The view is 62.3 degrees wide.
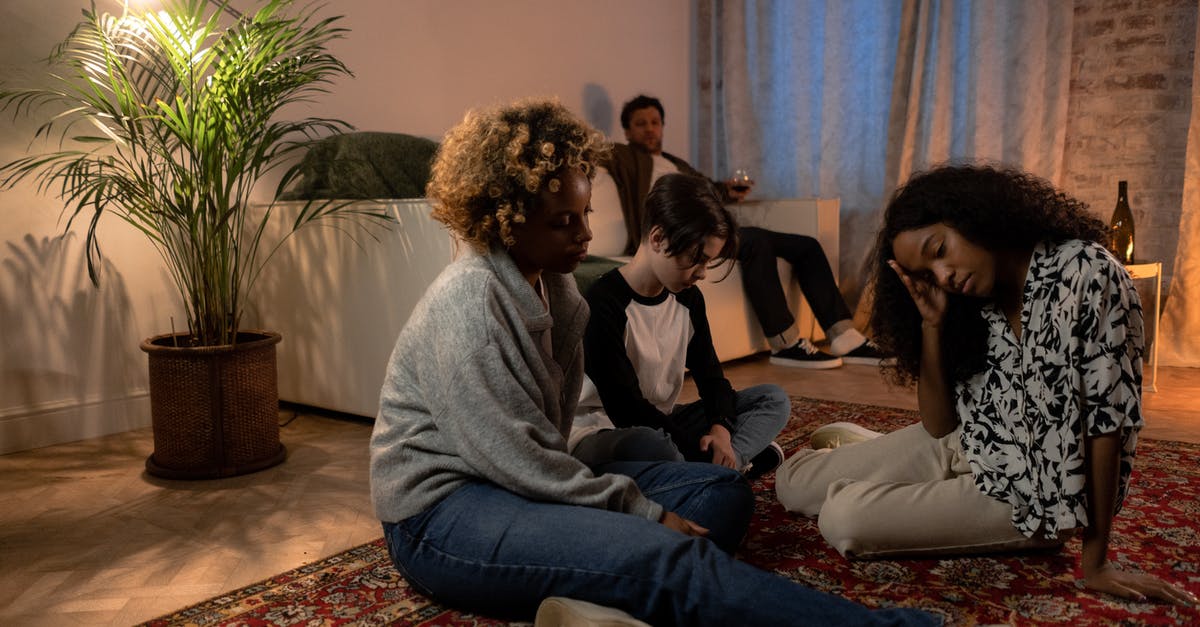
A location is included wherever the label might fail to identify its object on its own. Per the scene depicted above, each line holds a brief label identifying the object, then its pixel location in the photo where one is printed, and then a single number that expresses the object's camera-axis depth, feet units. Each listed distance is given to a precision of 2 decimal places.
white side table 10.44
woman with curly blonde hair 4.16
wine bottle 11.12
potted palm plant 7.92
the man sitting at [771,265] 12.50
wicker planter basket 8.01
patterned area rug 4.96
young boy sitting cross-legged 6.39
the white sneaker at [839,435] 7.95
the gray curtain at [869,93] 13.56
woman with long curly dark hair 4.88
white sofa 8.98
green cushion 9.95
